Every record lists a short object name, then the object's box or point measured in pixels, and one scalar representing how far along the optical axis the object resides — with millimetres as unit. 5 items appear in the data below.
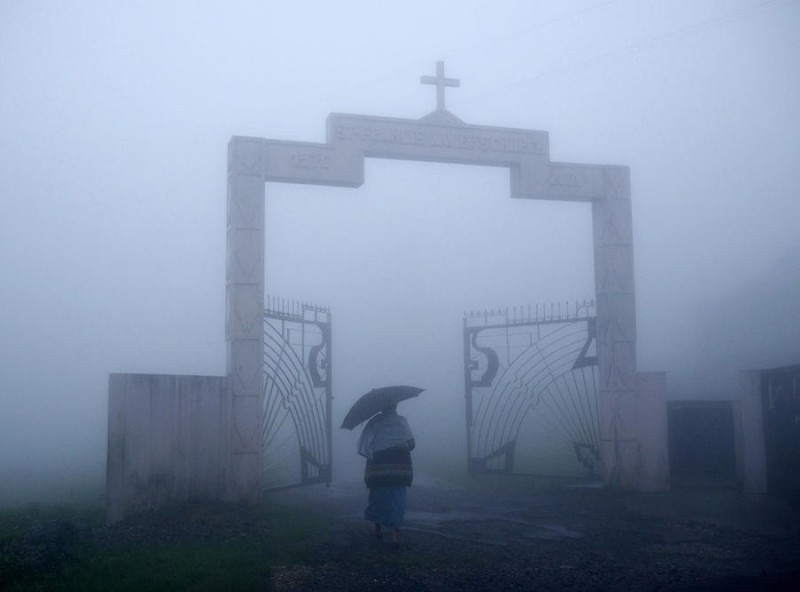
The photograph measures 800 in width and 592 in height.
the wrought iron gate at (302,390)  11852
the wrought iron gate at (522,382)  12914
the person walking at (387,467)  8602
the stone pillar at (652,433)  12070
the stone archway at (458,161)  10836
